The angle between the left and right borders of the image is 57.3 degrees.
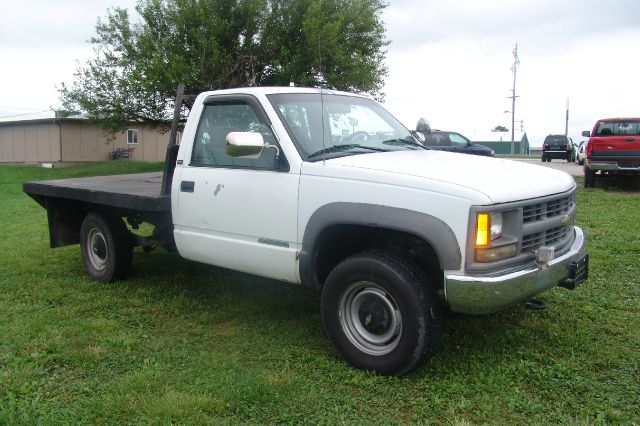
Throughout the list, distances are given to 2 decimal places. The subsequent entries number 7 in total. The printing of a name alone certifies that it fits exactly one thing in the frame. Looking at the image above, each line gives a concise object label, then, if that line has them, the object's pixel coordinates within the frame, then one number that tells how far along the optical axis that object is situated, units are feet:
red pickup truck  44.01
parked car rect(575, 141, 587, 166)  76.64
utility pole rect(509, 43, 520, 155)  169.07
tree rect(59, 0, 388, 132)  63.93
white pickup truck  11.43
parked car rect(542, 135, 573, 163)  105.50
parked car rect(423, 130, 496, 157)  57.11
